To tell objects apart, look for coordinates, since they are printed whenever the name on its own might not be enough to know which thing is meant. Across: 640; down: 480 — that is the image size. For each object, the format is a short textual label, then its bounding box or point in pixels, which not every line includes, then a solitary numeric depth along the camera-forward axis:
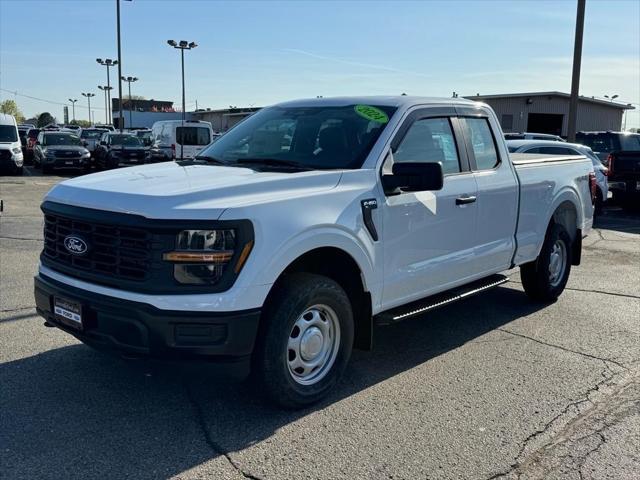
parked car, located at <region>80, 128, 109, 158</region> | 34.54
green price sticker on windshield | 4.85
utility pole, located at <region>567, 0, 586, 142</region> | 19.47
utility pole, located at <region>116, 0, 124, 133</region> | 41.03
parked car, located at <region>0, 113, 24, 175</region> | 22.83
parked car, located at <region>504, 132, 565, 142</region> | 18.62
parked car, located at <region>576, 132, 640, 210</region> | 15.25
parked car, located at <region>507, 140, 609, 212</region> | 12.88
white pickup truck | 3.57
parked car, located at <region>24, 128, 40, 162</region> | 31.02
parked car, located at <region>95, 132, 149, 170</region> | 26.48
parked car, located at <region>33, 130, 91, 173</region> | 25.22
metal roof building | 41.44
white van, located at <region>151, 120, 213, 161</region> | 26.27
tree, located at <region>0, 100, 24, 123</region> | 138.39
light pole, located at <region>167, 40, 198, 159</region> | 50.81
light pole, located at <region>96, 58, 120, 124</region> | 65.98
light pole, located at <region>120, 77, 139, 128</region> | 78.31
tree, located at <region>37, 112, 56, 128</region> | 113.42
